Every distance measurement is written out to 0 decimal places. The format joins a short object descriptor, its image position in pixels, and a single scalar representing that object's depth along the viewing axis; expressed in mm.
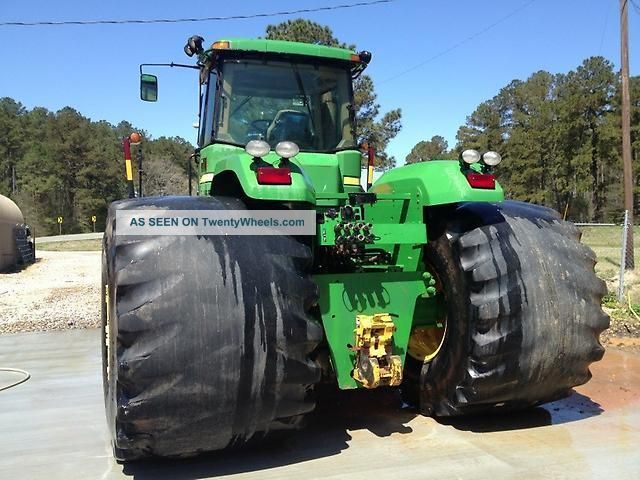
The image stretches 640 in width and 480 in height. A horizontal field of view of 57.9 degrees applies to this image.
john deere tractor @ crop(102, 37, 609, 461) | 2918
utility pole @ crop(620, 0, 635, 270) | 14859
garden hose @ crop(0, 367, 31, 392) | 5270
